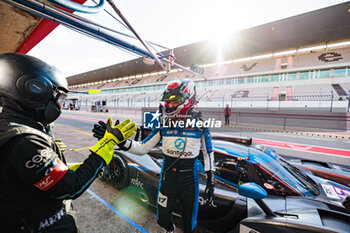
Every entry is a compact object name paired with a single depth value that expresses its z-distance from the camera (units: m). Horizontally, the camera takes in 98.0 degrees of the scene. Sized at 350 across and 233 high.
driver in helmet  1.75
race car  1.37
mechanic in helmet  0.82
